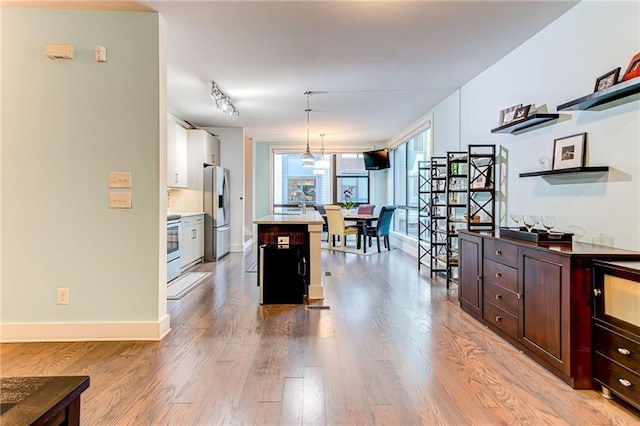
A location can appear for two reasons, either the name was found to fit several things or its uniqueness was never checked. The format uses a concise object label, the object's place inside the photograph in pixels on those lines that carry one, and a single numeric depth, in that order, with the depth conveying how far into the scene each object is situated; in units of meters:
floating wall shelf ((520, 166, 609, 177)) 2.38
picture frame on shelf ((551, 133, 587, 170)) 2.57
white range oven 4.66
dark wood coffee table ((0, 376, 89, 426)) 0.76
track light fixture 4.48
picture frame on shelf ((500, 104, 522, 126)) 3.30
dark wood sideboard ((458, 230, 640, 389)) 2.04
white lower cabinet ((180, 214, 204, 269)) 5.35
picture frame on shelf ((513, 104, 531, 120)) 3.09
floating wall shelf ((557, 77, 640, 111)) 2.02
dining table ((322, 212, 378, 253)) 7.32
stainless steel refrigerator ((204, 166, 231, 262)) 6.31
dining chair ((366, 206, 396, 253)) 7.26
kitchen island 3.88
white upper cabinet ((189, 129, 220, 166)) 6.29
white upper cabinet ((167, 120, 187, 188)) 5.54
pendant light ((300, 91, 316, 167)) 6.25
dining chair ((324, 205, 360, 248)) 7.30
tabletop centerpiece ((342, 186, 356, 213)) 9.53
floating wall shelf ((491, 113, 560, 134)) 2.83
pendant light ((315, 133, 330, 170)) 7.34
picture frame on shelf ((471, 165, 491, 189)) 3.89
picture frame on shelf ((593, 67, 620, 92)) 2.25
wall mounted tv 8.86
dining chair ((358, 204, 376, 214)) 8.69
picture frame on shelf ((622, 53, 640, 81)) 2.03
